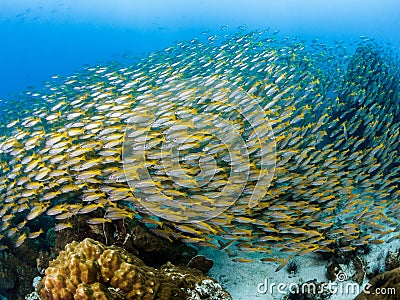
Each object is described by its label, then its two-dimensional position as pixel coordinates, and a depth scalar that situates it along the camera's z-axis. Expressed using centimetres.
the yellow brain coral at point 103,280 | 371
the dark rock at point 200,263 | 618
